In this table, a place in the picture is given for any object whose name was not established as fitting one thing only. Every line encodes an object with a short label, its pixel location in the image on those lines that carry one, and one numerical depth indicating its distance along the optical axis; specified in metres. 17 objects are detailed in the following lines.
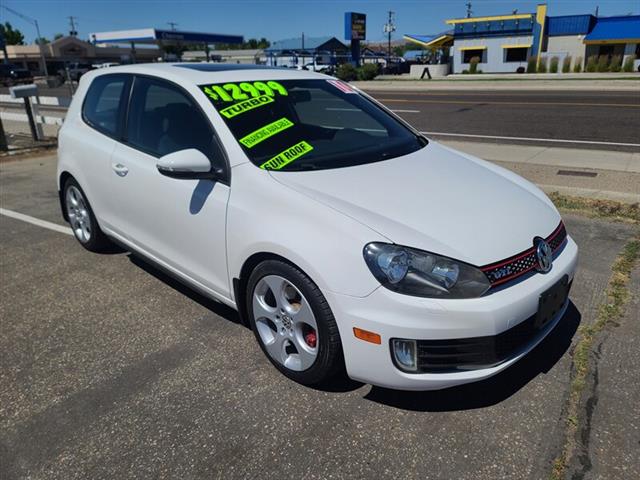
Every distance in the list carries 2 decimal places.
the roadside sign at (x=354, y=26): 49.19
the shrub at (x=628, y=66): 34.84
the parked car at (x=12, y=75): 46.20
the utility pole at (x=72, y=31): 97.62
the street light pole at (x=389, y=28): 83.12
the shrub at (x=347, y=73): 36.88
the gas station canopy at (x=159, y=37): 40.84
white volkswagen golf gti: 2.29
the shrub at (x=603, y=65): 35.75
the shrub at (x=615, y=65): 35.21
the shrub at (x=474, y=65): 45.50
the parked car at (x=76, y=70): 45.16
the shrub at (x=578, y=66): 37.31
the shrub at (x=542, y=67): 38.62
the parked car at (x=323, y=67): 39.13
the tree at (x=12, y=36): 102.80
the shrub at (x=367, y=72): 36.75
